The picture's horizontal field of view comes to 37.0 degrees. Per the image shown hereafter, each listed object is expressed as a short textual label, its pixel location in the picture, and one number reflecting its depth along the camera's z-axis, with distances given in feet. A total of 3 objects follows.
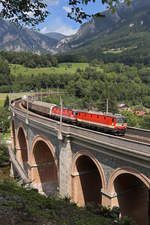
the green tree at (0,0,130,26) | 35.65
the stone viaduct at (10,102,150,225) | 53.93
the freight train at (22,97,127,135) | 78.59
